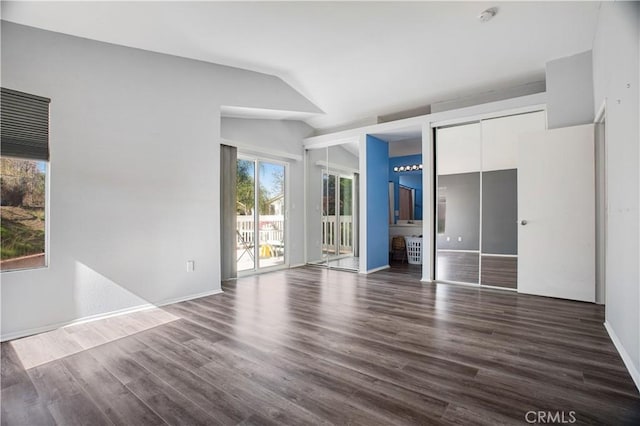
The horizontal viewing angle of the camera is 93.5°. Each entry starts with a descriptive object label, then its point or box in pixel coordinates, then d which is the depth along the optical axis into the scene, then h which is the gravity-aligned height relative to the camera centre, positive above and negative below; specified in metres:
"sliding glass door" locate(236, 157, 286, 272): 5.35 +0.00
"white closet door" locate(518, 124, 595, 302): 3.53 +0.00
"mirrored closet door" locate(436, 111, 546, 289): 4.31 +0.24
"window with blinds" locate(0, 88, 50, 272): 2.70 +0.34
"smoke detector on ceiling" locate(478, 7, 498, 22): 3.05 +2.05
